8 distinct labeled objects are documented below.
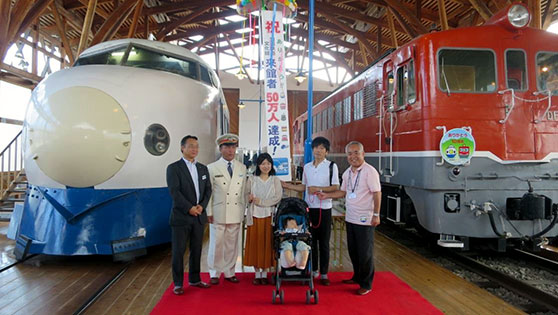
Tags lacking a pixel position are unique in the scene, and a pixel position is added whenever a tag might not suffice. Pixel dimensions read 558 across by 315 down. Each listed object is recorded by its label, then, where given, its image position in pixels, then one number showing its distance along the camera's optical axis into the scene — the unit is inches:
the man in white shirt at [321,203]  154.6
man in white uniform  151.7
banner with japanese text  181.3
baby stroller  133.9
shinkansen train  158.2
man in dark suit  139.9
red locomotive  174.2
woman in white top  152.7
